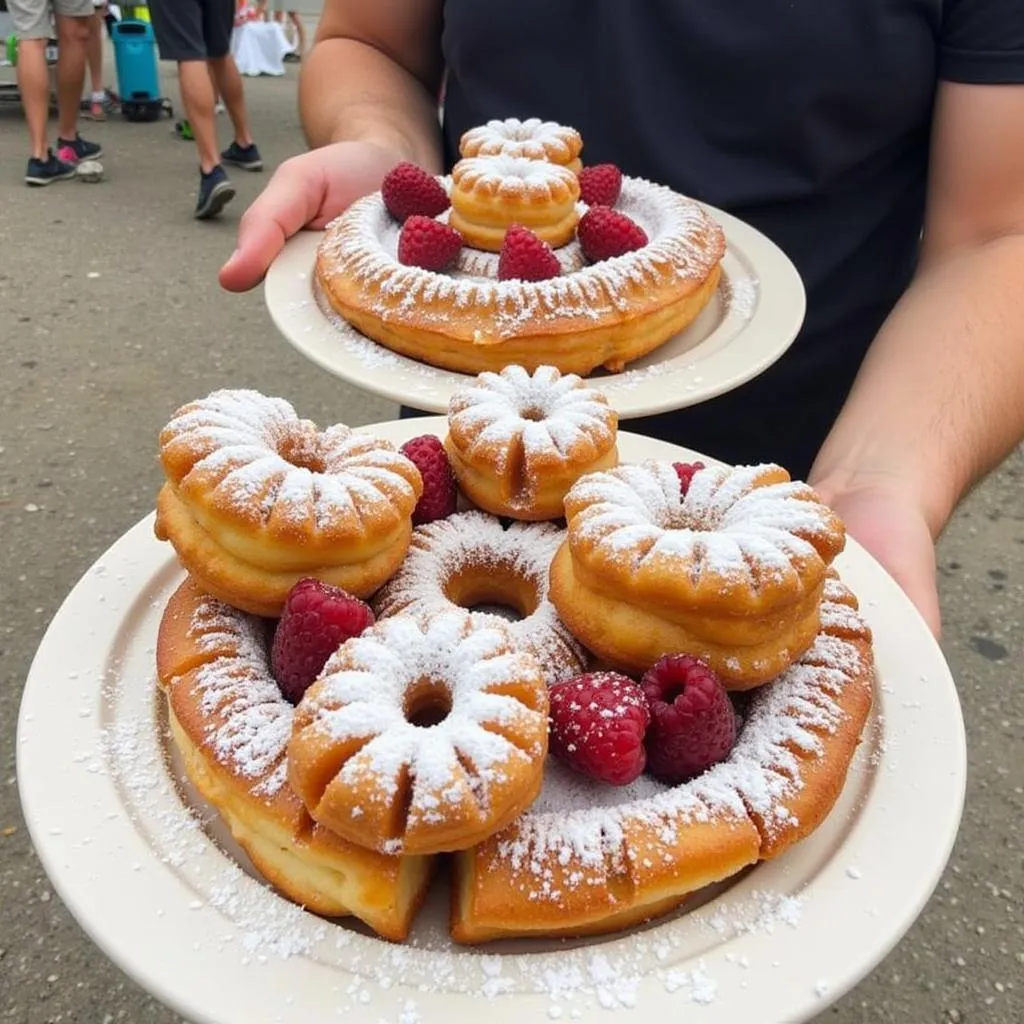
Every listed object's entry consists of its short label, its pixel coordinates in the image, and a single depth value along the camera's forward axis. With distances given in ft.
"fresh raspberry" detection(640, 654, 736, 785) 0.90
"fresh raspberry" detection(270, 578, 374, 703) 0.93
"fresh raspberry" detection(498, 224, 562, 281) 1.62
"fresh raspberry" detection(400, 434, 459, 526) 1.15
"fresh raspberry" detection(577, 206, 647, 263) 1.71
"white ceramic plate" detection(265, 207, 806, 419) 1.45
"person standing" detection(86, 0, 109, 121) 5.81
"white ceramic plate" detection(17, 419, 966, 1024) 0.79
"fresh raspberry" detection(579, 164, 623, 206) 1.80
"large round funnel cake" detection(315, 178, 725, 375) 1.54
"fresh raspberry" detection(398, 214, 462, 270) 1.67
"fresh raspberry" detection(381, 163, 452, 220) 1.79
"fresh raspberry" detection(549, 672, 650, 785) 0.87
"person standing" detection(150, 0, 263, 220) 4.51
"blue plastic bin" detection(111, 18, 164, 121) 5.77
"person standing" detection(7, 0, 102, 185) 4.63
